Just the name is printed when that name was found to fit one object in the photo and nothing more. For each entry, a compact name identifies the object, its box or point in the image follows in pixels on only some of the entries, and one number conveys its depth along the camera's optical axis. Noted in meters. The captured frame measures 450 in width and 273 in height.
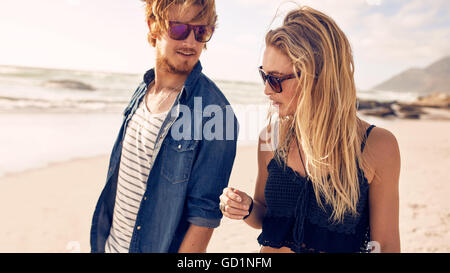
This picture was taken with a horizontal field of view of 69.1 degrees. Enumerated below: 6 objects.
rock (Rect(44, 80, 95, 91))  22.03
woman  1.79
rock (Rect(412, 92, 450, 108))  26.21
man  1.96
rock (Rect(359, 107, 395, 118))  20.69
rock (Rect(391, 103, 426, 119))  20.80
